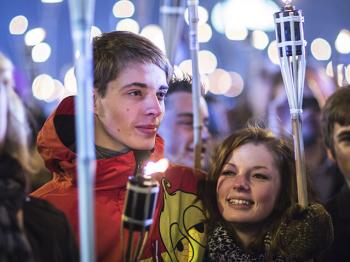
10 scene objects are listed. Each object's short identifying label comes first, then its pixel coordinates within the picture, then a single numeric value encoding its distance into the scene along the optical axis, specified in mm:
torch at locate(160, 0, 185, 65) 2527
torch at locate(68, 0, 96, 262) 1910
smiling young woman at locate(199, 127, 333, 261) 2529
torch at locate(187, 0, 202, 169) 2723
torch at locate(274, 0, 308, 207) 2551
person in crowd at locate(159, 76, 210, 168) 3395
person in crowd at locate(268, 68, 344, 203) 3689
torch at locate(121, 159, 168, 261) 2133
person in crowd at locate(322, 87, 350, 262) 3023
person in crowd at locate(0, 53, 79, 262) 2047
